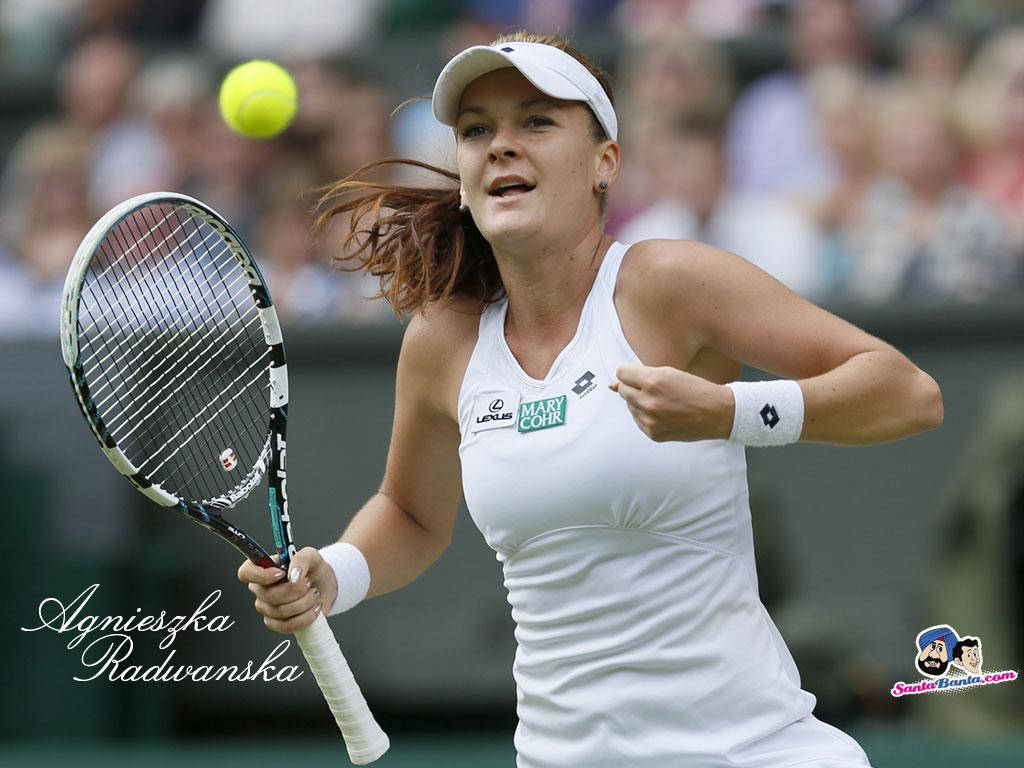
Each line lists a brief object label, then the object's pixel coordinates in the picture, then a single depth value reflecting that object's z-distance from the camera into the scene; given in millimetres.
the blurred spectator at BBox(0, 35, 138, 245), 15711
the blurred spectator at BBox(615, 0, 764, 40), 14578
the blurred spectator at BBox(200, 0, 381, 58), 16062
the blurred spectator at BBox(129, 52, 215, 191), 15133
